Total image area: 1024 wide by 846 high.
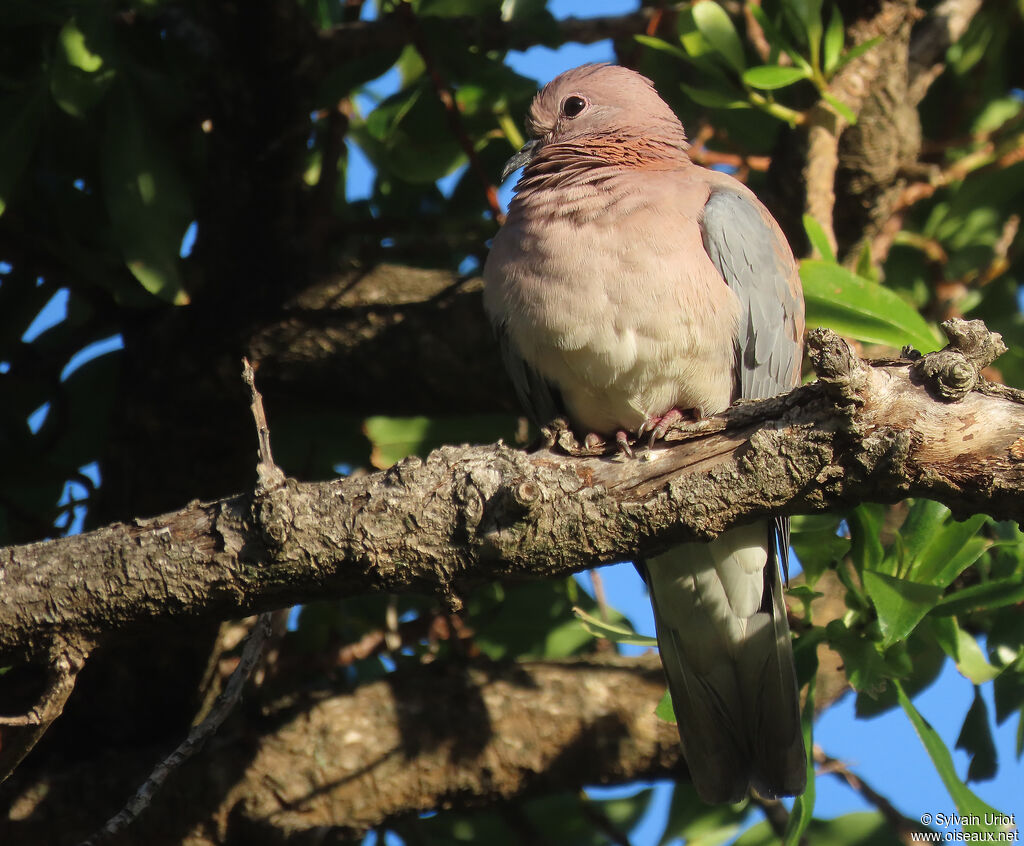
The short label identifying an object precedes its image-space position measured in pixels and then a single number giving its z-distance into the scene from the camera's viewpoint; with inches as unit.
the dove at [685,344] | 218.2
